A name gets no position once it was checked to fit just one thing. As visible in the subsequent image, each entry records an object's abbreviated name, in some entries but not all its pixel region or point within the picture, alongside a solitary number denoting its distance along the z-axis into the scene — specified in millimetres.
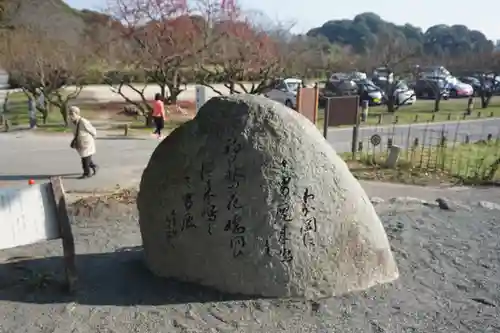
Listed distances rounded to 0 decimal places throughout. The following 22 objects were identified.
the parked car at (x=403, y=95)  25812
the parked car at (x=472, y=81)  34612
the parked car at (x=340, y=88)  27797
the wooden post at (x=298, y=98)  12669
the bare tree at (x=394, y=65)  24594
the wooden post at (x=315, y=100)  13125
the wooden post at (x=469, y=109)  24556
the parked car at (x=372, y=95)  26984
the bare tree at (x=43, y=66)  19406
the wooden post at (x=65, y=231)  5000
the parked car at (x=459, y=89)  33012
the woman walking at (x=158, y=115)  15998
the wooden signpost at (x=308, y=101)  12789
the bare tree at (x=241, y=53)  21531
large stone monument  4836
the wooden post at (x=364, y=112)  21016
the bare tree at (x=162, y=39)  21250
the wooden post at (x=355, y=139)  13608
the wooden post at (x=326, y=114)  13036
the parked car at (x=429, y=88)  31367
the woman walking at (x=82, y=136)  10453
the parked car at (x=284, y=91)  23794
